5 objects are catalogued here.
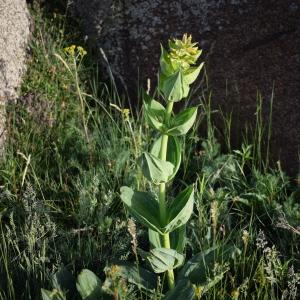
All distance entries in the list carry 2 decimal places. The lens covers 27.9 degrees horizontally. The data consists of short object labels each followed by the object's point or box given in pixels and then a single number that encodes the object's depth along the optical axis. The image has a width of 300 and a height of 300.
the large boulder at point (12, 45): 3.62
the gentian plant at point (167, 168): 2.18
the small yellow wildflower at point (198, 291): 2.23
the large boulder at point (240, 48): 3.41
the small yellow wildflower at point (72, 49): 3.23
